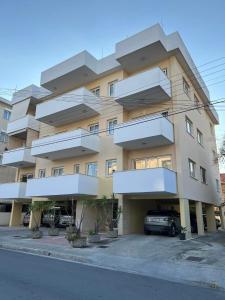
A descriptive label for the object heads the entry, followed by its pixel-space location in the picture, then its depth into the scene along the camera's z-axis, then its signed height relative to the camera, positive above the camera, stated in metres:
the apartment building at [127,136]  17.16 +6.20
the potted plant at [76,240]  13.17 -1.01
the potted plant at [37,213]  16.88 +0.55
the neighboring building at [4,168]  29.12 +6.04
